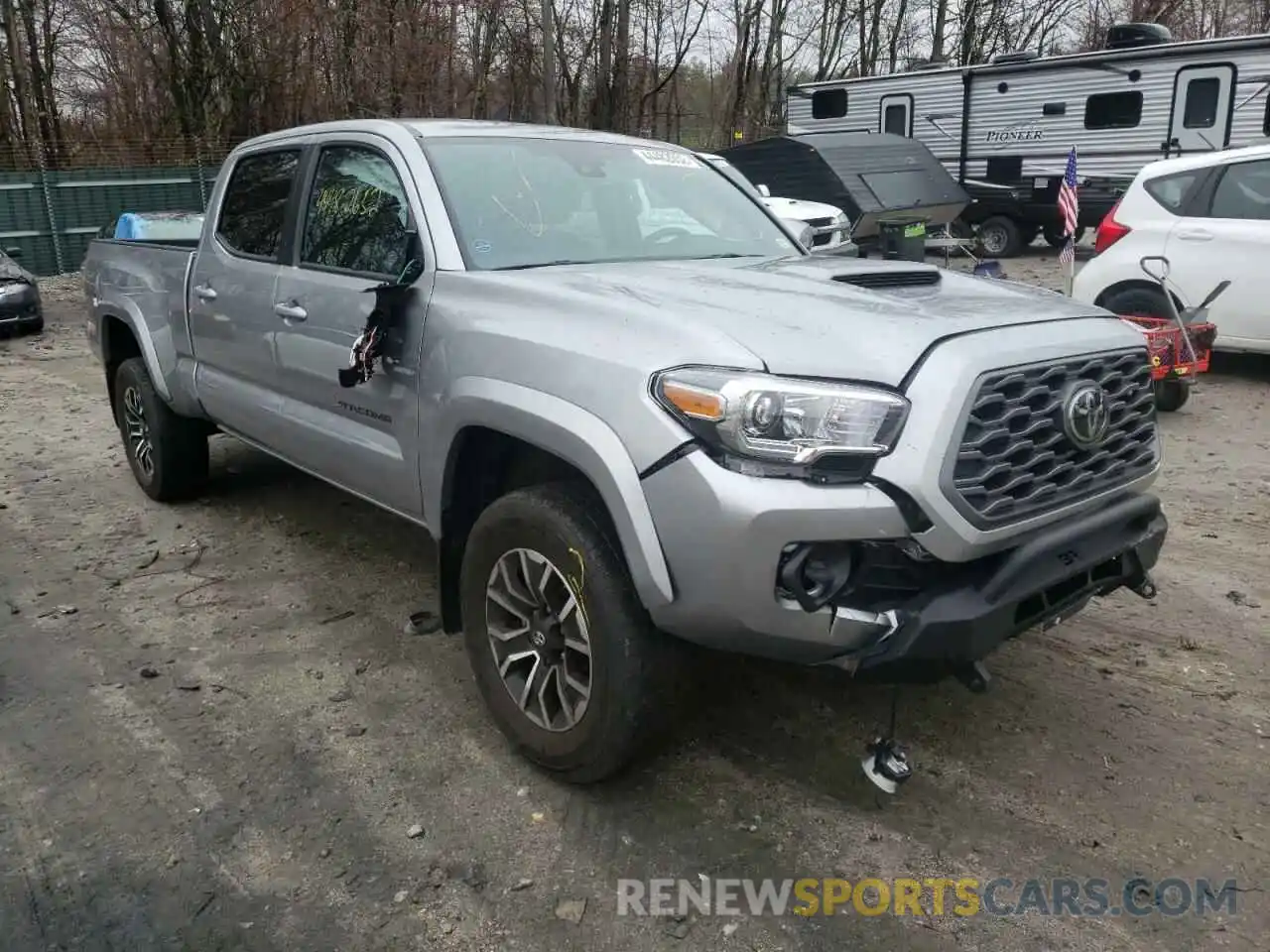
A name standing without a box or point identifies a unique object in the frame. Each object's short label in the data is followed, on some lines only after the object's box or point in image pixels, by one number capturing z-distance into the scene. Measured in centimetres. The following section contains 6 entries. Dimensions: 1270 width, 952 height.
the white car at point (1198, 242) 791
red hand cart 696
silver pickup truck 246
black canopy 1550
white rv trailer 1576
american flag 1160
